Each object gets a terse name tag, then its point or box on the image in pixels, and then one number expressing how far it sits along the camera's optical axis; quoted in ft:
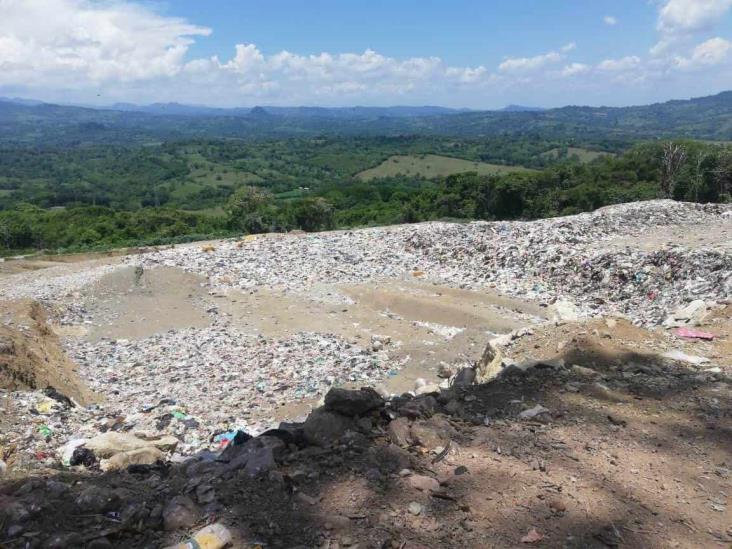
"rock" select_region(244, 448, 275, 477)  10.74
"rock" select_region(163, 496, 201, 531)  9.19
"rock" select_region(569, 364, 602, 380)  16.25
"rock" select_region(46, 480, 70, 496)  10.38
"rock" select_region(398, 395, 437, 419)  13.57
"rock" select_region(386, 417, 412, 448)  12.06
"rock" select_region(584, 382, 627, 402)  14.70
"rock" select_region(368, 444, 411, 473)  10.85
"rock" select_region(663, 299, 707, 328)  23.33
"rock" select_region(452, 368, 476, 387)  20.39
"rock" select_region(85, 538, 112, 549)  8.64
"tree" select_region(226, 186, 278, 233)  102.53
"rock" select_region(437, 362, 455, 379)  26.94
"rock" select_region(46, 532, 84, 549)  8.68
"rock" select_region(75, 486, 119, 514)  9.71
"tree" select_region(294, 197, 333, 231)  107.34
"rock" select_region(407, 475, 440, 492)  10.15
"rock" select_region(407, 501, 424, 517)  9.50
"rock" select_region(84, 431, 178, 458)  16.10
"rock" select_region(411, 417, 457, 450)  11.86
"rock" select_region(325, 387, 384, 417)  13.43
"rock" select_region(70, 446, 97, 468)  15.59
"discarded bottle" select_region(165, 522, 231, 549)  8.55
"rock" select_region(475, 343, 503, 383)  20.18
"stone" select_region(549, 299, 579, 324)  29.96
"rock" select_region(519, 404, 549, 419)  13.71
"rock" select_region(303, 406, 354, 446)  12.30
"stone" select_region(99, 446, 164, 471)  15.05
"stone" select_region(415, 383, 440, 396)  20.73
